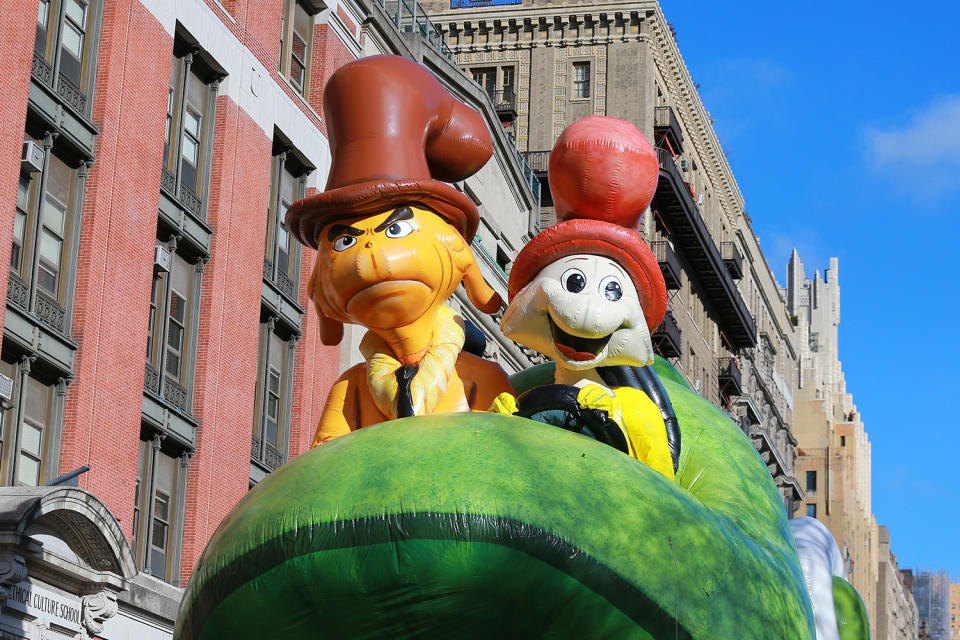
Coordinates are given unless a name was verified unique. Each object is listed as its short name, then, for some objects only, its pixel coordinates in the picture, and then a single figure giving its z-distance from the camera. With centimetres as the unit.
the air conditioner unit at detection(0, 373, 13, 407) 1709
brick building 1752
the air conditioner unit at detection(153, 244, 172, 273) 2095
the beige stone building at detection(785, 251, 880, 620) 8706
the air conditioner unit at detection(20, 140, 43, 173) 1786
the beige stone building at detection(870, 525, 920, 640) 9731
